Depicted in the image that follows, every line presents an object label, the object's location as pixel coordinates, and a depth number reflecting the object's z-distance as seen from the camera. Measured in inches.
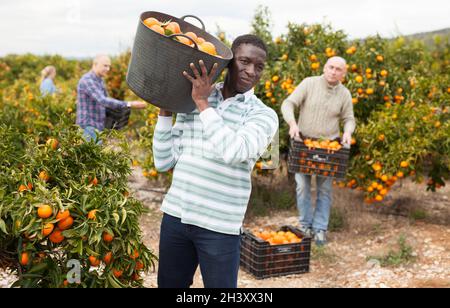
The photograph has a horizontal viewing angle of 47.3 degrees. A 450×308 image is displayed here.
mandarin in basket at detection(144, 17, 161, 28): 87.3
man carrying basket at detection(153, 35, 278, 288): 89.0
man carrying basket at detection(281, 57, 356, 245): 204.1
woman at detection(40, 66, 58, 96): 331.0
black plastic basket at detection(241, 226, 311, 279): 179.3
